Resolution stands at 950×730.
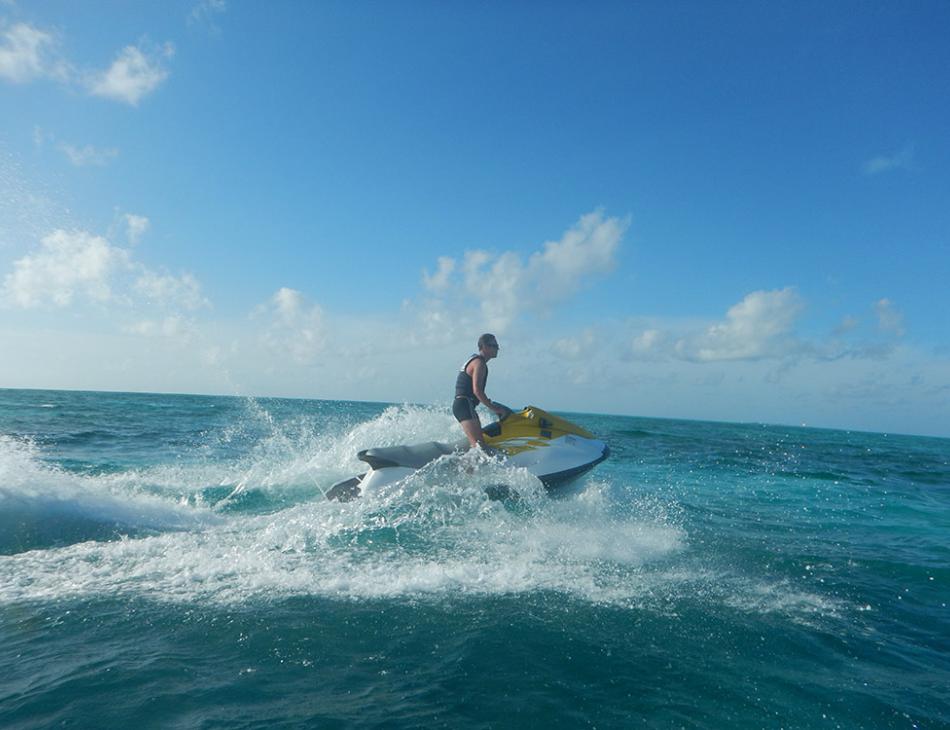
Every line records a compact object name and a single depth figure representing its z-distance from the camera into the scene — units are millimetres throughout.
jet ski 7793
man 7965
